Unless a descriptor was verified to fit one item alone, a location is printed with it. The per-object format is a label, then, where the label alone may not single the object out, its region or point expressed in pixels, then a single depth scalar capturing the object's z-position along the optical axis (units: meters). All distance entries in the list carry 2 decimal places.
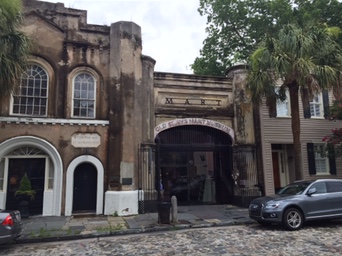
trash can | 10.80
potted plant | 12.35
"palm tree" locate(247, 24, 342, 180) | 11.49
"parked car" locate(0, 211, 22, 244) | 7.39
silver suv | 9.70
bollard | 11.03
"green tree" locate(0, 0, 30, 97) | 10.07
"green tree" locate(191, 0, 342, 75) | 21.12
